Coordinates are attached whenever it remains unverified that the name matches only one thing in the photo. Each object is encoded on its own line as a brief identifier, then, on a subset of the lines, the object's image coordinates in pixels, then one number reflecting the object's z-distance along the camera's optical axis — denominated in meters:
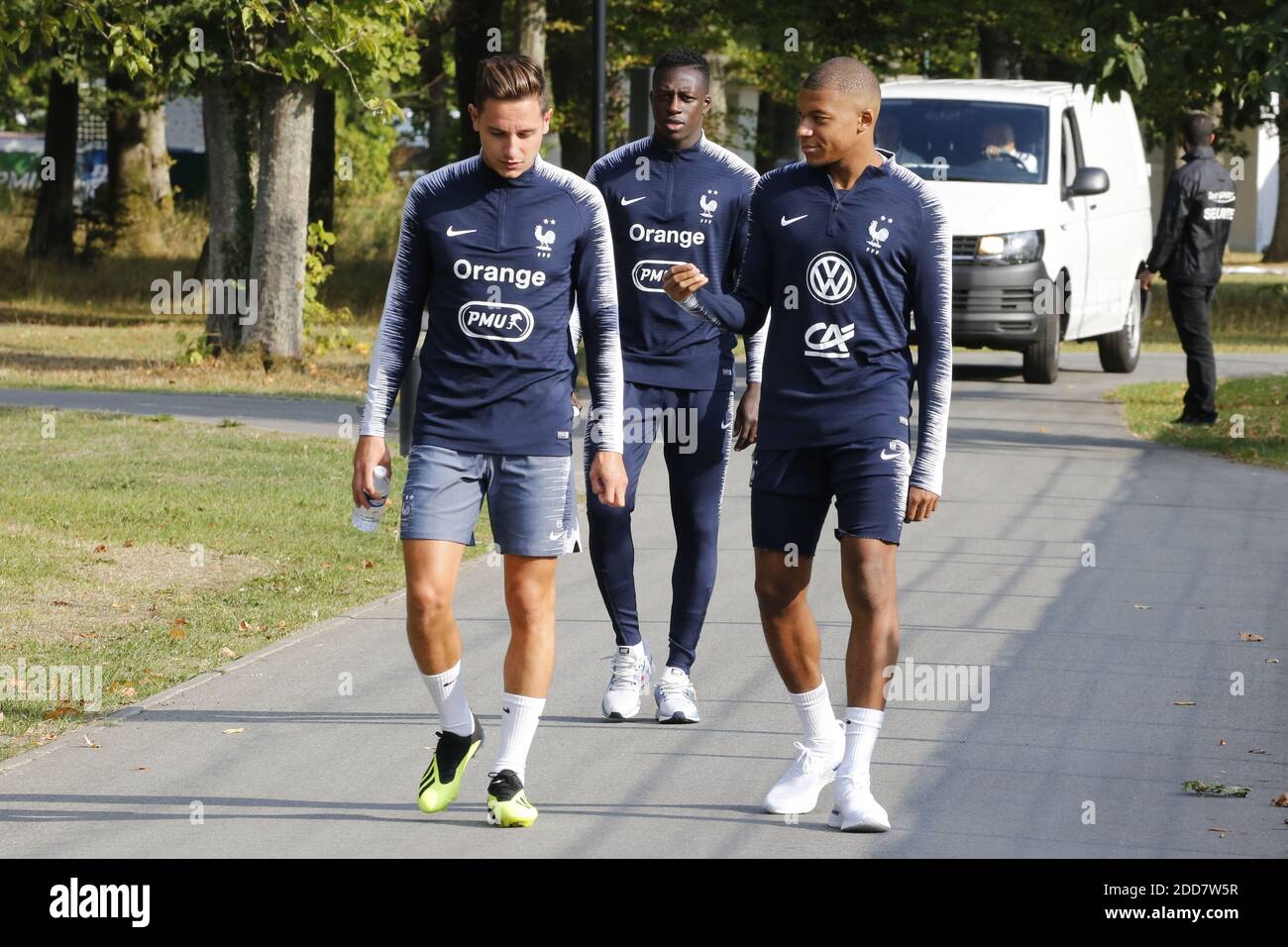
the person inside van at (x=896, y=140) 17.45
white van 16.59
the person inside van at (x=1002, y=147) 17.47
